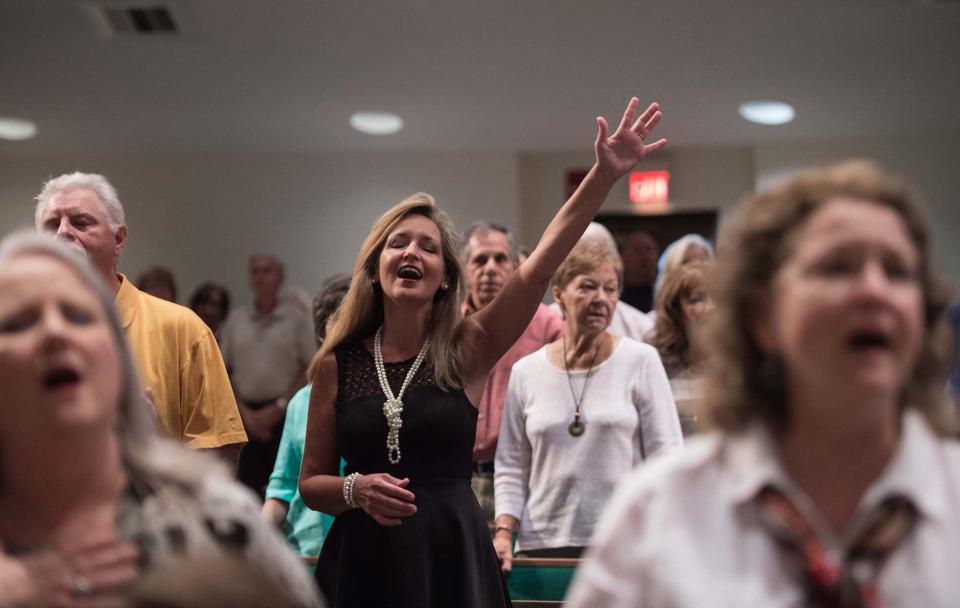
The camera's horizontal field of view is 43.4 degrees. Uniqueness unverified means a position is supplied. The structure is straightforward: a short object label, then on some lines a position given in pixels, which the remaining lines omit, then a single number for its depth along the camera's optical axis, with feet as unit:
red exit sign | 29.35
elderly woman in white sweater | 10.73
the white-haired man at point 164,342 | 9.39
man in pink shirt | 12.59
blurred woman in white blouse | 4.07
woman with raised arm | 8.41
